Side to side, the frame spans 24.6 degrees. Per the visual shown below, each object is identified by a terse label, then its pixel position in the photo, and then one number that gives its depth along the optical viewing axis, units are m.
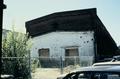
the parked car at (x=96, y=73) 6.07
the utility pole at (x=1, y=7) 9.74
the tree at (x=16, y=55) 16.53
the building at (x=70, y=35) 31.77
